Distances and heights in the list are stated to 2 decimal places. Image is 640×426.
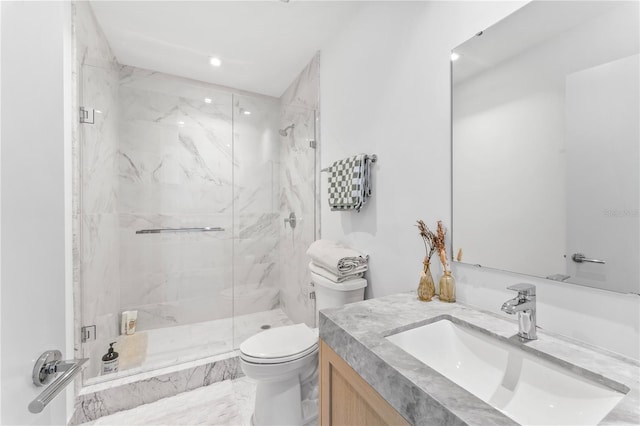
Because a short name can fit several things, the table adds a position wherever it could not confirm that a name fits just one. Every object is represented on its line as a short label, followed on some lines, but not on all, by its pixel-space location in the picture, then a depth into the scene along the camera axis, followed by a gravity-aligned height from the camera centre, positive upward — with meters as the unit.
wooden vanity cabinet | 0.67 -0.53
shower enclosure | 2.09 +0.02
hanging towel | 1.54 +0.18
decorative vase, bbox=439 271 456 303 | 1.06 -0.30
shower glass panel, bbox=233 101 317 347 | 2.50 -0.01
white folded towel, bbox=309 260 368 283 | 1.53 -0.36
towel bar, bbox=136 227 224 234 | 2.32 -0.15
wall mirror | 0.68 +0.21
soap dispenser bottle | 1.74 -0.97
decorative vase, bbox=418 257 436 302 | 1.09 -0.30
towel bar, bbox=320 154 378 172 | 1.53 +0.31
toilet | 1.33 -0.77
